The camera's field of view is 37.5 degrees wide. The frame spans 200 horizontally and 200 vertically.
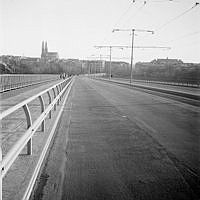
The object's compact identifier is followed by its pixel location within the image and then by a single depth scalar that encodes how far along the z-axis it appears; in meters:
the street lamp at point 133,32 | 42.03
